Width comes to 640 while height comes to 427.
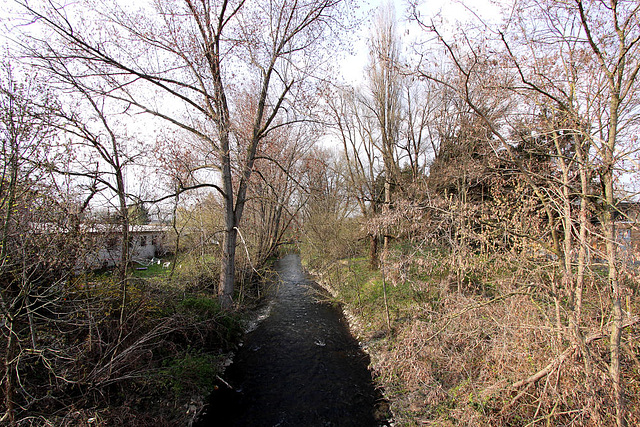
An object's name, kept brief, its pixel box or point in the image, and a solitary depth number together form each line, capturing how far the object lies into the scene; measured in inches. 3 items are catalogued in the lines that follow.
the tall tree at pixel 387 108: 477.7
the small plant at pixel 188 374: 218.8
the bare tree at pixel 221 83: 289.4
